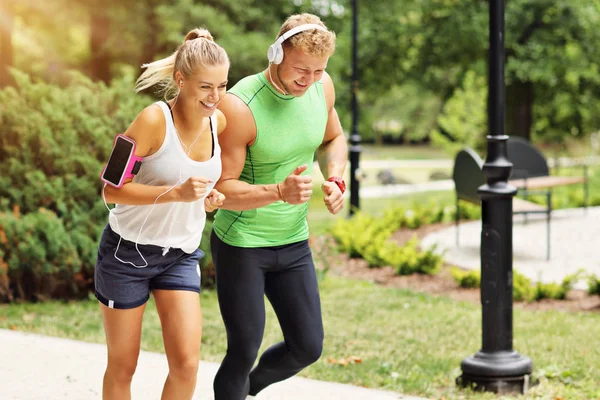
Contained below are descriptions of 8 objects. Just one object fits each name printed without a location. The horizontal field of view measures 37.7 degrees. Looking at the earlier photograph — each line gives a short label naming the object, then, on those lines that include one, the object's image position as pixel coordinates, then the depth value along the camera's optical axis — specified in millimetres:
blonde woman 3174
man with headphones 3385
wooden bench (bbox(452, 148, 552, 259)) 9297
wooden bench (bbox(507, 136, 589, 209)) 12805
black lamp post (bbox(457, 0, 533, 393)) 4973
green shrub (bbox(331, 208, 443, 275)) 9242
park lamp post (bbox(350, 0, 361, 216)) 14602
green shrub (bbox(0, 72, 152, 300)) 7566
